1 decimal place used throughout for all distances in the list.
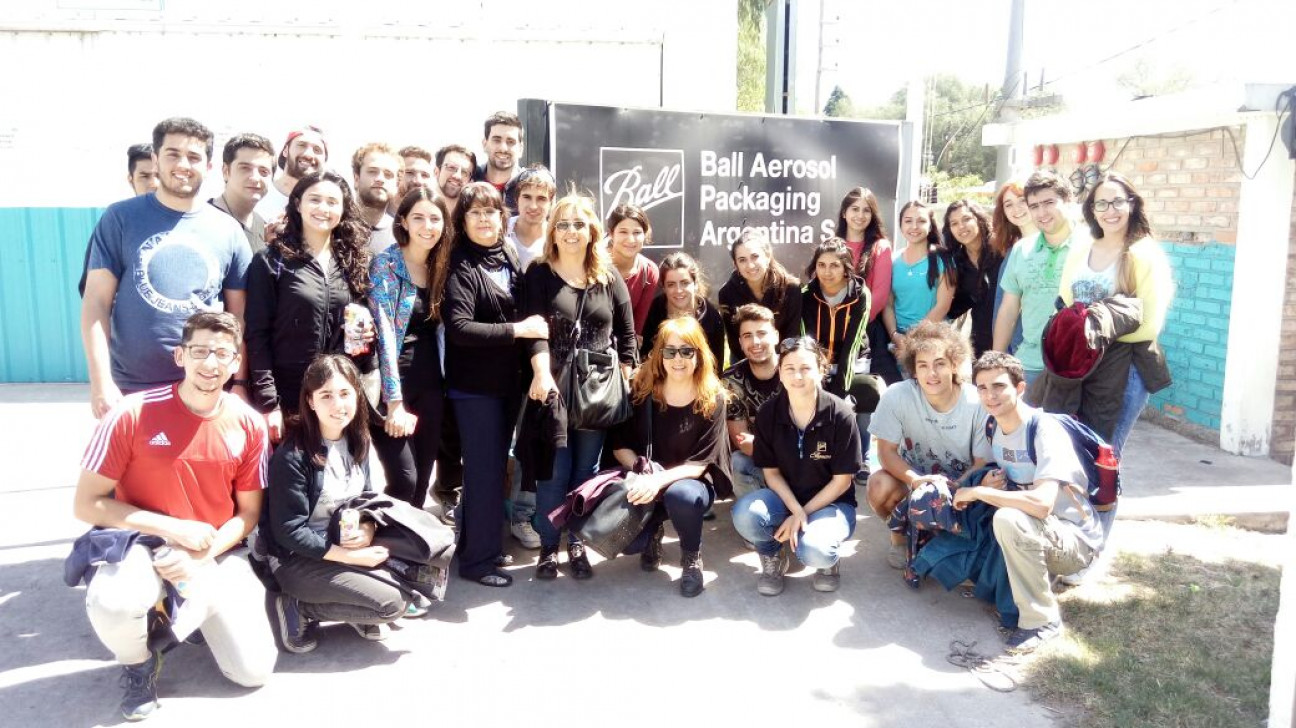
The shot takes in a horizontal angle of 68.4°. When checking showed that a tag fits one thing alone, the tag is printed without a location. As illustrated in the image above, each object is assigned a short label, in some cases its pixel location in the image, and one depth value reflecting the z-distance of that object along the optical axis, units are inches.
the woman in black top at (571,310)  168.7
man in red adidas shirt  127.2
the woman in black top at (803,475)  169.0
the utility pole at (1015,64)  571.8
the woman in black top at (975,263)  215.6
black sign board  224.1
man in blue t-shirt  146.0
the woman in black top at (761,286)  201.5
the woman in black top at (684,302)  192.9
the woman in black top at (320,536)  141.0
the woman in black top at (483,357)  162.6
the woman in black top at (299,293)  149.3
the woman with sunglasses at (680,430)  172.1
